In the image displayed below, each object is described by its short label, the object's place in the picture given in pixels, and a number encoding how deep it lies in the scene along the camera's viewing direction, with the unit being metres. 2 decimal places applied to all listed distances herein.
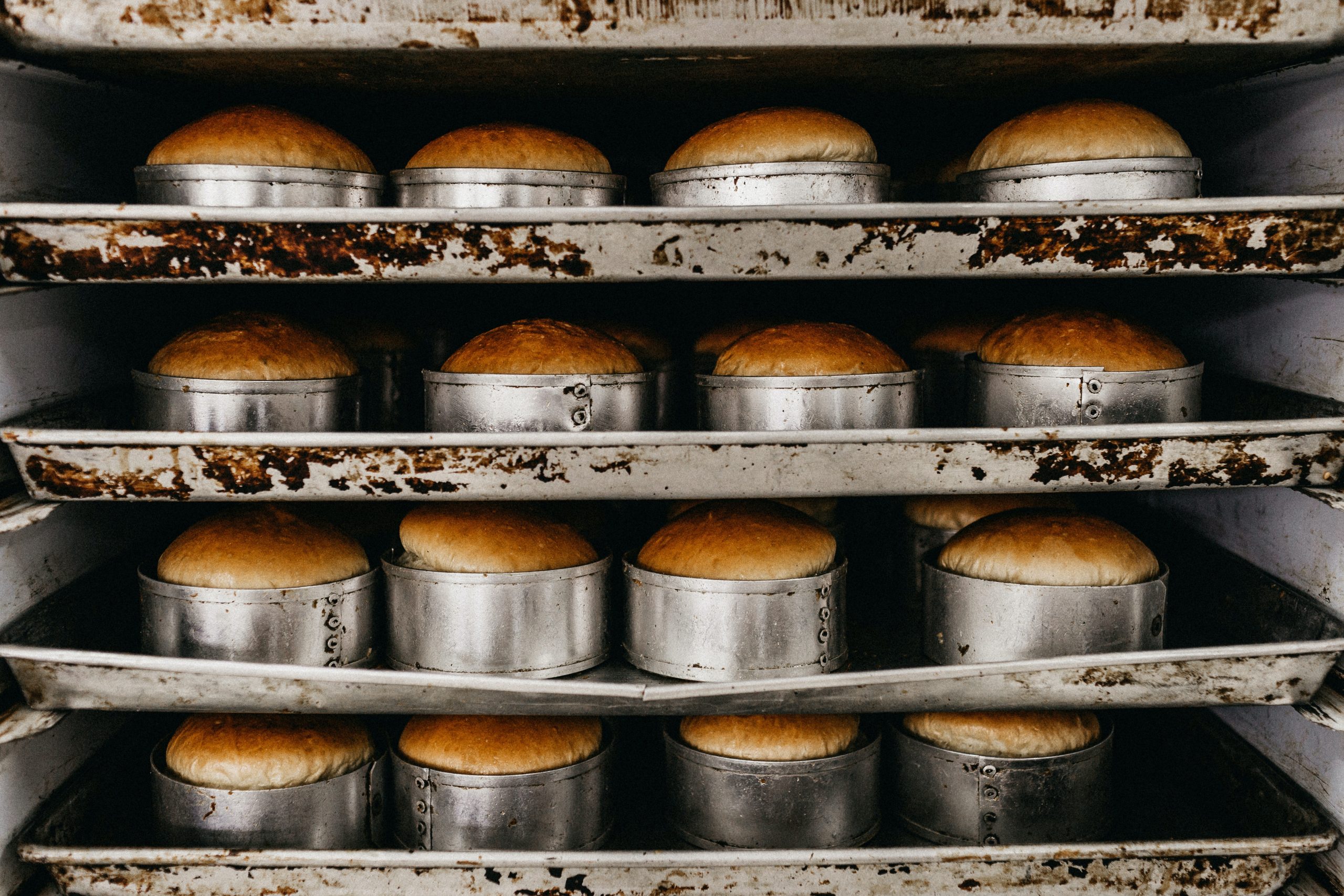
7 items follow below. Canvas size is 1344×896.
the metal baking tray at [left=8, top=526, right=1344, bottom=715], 0.58
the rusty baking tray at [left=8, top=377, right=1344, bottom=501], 0.56
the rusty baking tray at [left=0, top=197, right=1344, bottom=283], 0.55
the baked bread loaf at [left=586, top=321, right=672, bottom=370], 0.71
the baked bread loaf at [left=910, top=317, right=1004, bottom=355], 0.70
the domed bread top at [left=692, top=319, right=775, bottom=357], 0.71
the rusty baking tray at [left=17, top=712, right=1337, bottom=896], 0.59
